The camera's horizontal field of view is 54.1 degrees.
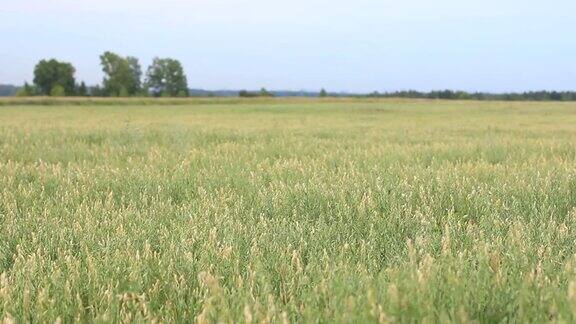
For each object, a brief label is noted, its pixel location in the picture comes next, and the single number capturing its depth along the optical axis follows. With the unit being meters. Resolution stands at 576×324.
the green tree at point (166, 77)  146.88
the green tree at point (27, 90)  126.53
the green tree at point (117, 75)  132.62
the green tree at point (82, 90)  127.62
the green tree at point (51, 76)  133.25
